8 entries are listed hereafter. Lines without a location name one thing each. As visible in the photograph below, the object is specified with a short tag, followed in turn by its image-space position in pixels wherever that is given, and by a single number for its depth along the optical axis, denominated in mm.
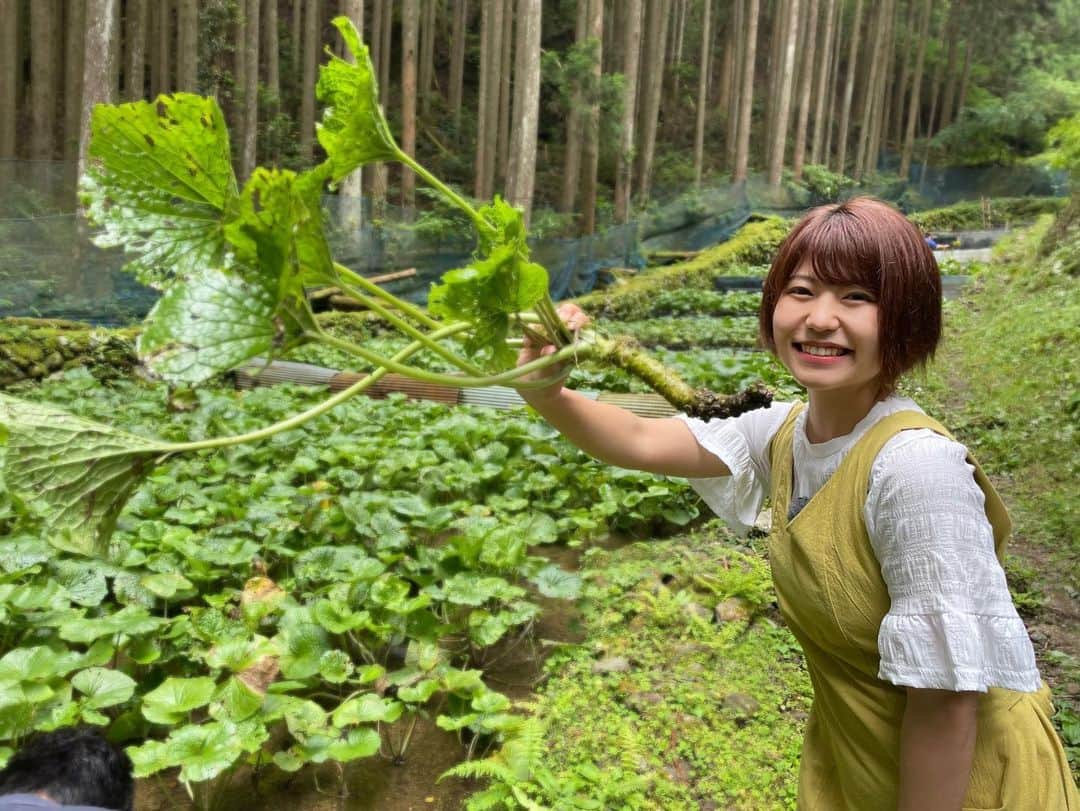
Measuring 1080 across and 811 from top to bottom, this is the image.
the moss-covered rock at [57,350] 7582
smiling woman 980
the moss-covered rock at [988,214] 24078
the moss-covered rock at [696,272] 12883
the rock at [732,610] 2992
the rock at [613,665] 2684
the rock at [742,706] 2460
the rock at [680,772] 2217
